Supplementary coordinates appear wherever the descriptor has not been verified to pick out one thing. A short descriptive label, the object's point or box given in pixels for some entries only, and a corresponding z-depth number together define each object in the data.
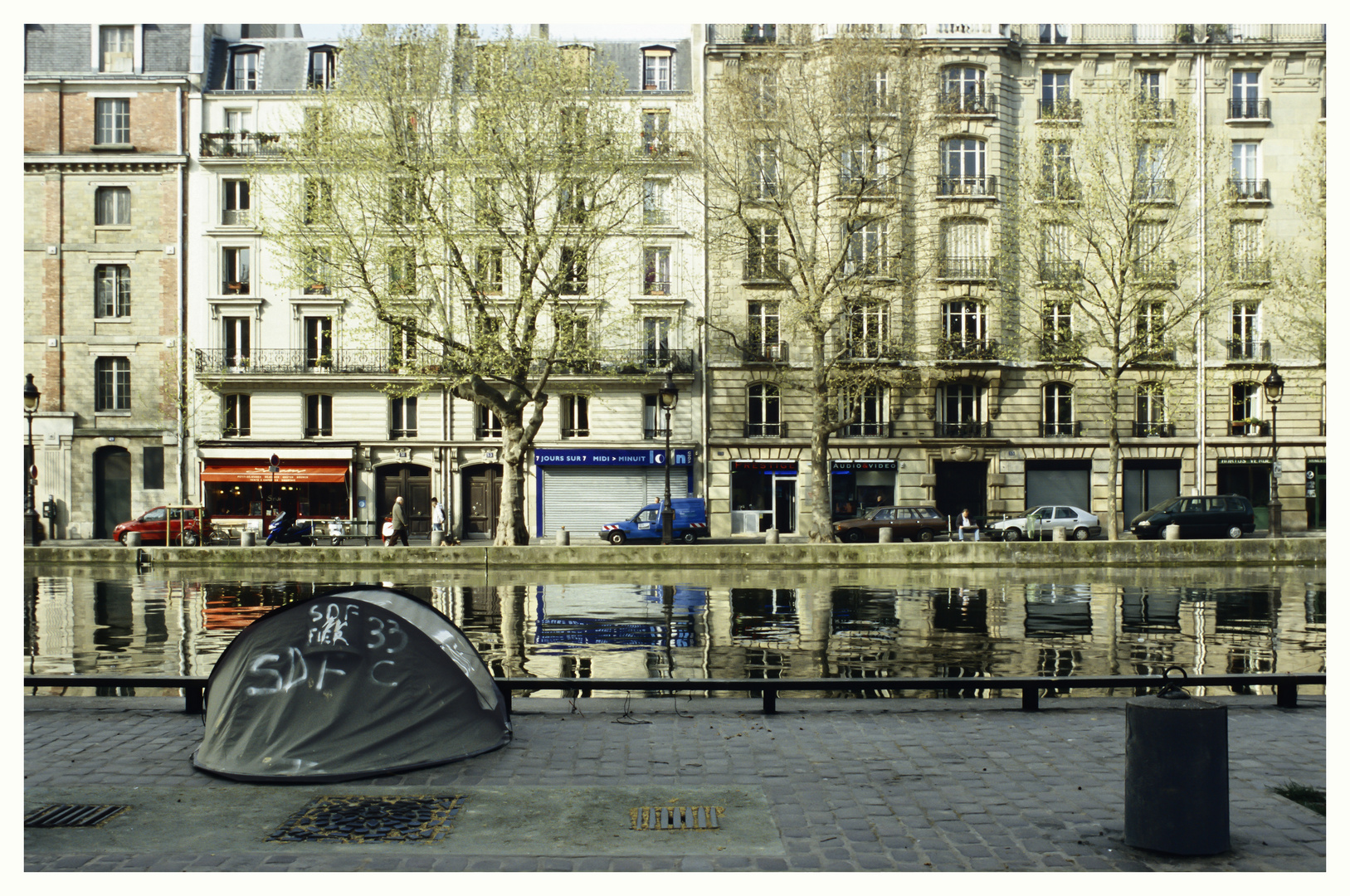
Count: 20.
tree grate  5.75
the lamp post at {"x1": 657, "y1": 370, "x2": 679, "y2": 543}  27.53
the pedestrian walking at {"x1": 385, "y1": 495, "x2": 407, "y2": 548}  31.03
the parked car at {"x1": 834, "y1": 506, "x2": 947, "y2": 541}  33.94
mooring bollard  5.27
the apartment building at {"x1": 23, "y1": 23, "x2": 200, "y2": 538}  38.62
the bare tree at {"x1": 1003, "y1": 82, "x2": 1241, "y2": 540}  31.38
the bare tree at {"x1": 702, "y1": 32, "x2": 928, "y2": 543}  29.92
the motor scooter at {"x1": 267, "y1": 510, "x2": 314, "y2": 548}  31.03
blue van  34.06
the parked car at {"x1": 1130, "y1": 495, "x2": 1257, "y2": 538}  33.03
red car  33.00
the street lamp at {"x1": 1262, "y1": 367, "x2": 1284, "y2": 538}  27.83
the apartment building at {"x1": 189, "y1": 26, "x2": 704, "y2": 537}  38.94
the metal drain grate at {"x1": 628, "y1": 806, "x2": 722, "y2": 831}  5.90
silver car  34.81
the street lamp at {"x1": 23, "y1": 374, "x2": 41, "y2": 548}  27.92
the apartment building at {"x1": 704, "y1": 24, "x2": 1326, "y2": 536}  36.88
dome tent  6.98
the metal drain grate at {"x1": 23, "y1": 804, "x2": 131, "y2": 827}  6.00
